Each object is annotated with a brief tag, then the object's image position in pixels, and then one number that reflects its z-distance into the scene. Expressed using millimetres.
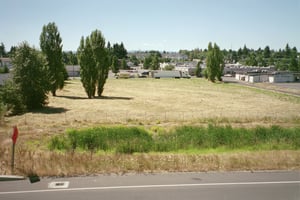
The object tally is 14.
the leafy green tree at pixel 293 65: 110712
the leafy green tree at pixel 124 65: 149500
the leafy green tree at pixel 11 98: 32312
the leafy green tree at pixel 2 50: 187750
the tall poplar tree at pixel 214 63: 86825
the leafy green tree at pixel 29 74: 35688
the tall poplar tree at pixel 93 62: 47469
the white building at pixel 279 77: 88062
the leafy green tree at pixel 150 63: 129975
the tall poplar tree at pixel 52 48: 46250
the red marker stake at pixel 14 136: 10887
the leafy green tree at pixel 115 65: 118325
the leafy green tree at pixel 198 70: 109938
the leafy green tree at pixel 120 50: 191350
